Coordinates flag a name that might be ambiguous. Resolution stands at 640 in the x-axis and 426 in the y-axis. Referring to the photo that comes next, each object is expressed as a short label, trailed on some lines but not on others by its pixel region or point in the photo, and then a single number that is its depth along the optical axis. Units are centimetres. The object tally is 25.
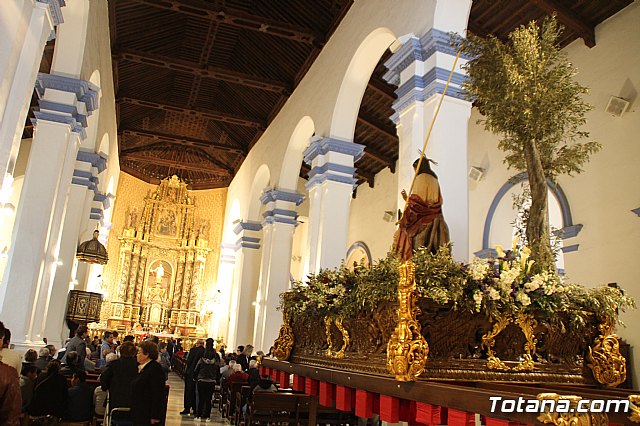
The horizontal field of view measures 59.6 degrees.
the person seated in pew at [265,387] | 697
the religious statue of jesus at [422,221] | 495
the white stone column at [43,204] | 772
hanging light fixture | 1348
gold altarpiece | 2209
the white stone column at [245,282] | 1639
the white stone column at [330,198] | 998
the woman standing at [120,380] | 496
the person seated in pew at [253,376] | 781
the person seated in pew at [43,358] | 701
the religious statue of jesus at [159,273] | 2288
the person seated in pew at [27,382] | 579
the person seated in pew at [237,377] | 886
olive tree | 492
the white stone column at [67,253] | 1157
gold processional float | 358
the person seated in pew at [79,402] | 607
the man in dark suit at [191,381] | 920
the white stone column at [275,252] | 1307
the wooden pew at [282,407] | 620
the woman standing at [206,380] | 874
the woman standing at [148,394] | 448
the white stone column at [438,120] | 646
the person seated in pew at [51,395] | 572
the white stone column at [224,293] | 1880
